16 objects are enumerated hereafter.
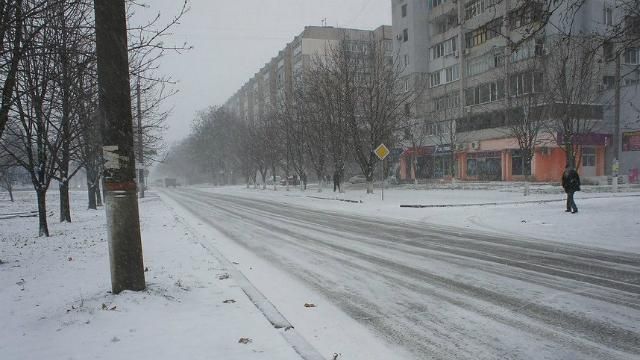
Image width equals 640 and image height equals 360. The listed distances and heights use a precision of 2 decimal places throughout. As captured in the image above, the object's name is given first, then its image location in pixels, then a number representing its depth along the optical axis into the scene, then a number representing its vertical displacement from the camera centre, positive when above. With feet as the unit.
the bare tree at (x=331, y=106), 106.83 +15.30
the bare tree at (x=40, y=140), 40.00 +3.96
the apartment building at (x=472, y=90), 131.03 +23.42
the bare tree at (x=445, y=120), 160.08 +15.75
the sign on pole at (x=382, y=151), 77.46 +2.45
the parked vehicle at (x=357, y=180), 193.63 -5.87
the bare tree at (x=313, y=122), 114.42 +11.99
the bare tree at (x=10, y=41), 21.64 +7.18
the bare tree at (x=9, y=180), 139.25 -0.43
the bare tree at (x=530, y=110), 82.74 +9.84
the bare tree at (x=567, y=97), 75.56 +11.21
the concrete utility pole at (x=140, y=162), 82.09 +2.81
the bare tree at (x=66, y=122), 26.84 +5.87
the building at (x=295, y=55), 245.04 +69.00
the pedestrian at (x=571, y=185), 50.26 -2.91
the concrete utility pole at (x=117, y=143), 17.25 +1.26
